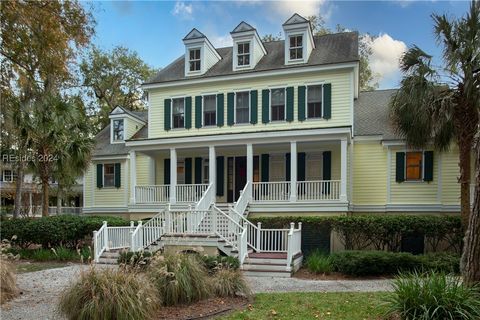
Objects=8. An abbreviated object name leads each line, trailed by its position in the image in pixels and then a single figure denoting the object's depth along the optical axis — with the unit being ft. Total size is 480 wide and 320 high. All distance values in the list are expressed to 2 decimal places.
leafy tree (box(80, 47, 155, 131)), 115.24
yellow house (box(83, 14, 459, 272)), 52.65
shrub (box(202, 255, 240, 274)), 30.66
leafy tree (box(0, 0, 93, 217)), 30.91
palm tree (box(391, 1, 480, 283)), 39.01
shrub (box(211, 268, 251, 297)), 24.84
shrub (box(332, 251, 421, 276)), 35.24
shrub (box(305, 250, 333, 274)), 37.06
